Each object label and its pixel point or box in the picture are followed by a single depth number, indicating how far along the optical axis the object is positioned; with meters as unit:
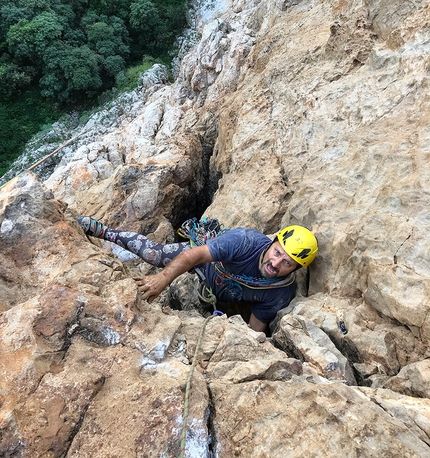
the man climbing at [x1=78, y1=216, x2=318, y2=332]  4.02
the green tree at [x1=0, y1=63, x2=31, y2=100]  26.64
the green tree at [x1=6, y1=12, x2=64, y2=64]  26.09
